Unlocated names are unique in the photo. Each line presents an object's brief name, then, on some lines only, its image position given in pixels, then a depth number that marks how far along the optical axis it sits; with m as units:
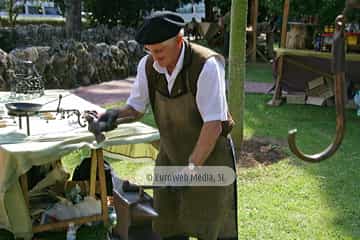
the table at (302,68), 7.07
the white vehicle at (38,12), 23.43
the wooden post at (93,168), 2.97
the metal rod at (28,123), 2.85
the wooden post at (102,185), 2.97
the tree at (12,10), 17.21
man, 2.14
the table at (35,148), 2.55
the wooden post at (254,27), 12.28
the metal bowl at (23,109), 2.93
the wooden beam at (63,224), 2.92
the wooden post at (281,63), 7.17
